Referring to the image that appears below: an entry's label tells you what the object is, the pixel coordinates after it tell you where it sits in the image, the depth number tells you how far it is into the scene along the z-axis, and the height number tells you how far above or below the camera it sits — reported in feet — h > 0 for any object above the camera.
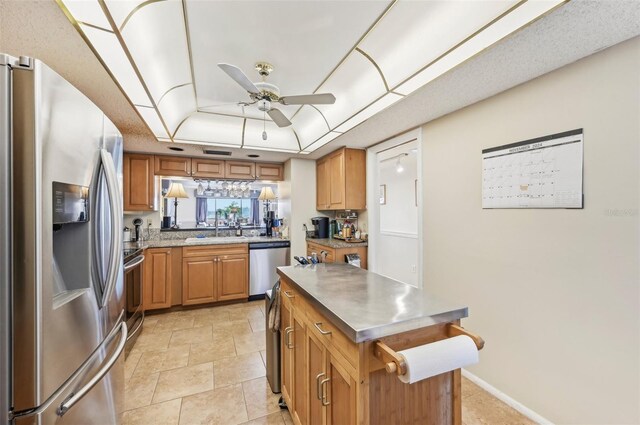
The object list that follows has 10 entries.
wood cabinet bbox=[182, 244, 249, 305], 11.94 -3.00
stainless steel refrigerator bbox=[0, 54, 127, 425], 2.69 -0.45
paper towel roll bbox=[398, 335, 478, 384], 2.82 -1.71
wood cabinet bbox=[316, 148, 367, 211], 11.80 +1.51
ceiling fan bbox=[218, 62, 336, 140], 5.78 +2.76
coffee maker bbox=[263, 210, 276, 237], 14.96 -0.64
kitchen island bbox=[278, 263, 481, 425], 3.18 -1.94
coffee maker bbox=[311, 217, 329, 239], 13.82 -0.86
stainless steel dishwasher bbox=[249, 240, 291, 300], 13.09 -2.73
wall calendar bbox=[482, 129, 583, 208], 5.14 +0.85
